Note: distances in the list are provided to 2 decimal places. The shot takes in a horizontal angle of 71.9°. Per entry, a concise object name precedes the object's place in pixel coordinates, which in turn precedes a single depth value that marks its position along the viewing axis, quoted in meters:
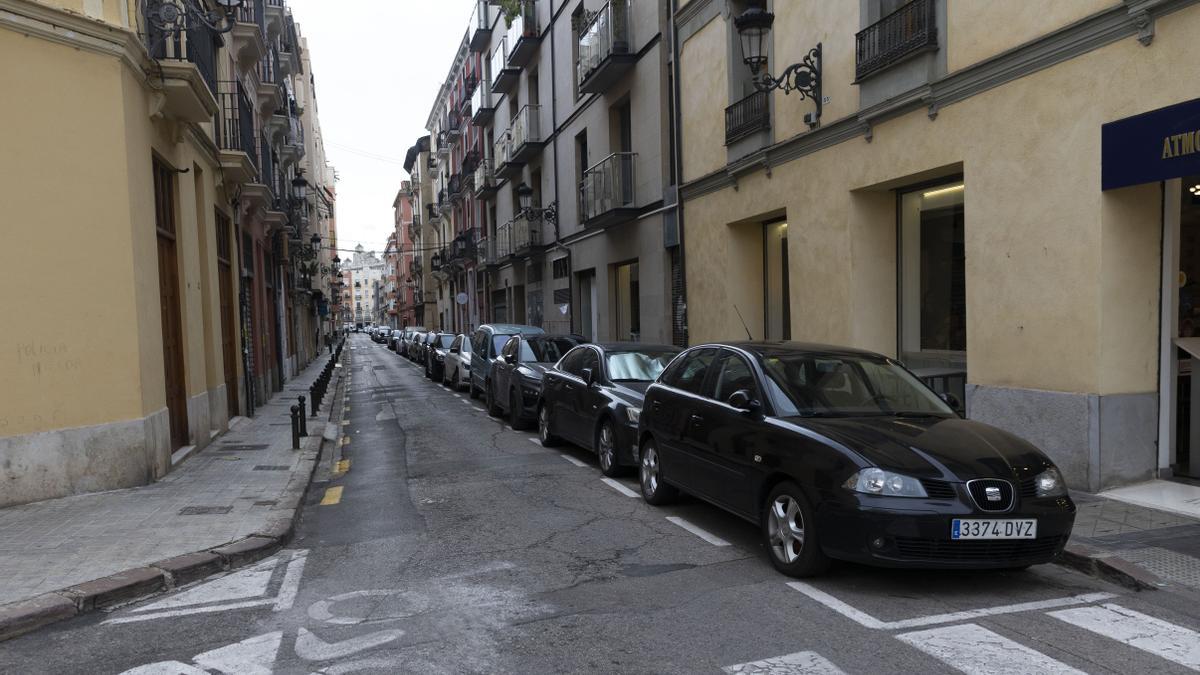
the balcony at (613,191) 18.50
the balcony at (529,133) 26.12
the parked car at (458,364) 21.25
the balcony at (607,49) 17.95
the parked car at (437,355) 24.86
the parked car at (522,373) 13.28
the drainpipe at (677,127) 16.25
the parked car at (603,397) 8.95
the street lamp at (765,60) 11.51
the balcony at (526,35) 25.62
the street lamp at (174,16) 9.54
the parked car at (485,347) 17.53
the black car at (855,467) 4.84
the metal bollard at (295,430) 11.45
